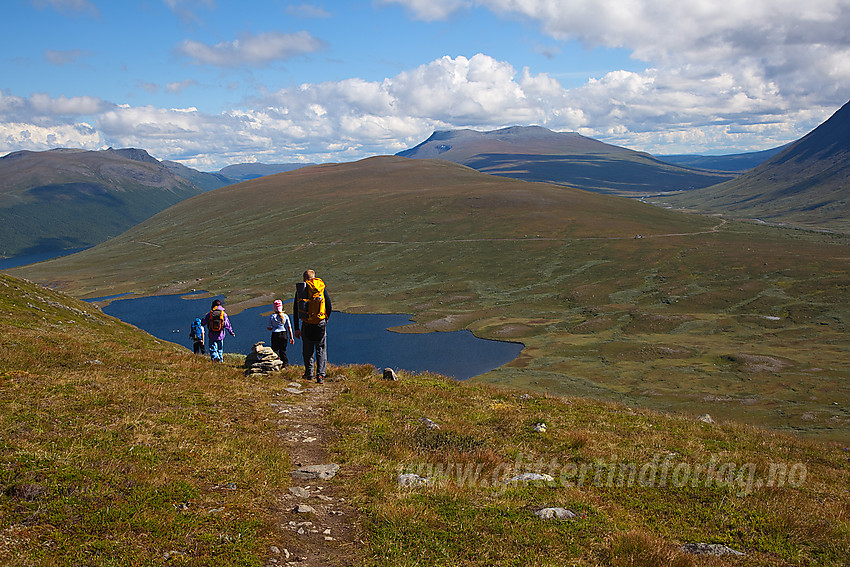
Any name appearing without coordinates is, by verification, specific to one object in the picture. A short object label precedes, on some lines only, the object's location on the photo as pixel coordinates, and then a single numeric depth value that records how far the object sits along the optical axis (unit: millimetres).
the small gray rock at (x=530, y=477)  13609
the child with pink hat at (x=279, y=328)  26016
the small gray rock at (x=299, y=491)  12016
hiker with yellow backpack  21703
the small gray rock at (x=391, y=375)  25203
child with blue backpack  30250
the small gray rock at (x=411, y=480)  12620
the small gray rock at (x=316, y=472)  13094
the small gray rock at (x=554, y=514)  11438
